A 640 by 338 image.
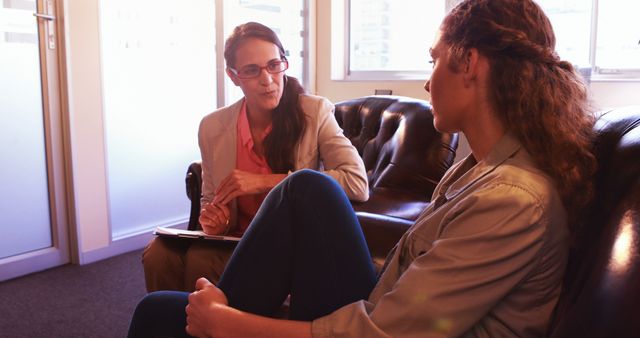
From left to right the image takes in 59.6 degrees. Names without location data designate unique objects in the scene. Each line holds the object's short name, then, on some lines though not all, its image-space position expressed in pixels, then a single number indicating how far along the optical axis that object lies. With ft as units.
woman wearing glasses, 5.81
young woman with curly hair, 2.54
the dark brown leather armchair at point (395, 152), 7.00
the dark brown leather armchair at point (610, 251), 2.04
